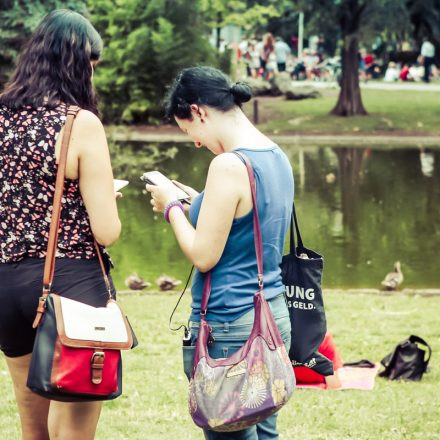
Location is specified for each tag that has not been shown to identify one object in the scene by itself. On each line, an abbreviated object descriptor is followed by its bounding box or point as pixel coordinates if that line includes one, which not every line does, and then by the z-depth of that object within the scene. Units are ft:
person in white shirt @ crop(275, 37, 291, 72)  150.71
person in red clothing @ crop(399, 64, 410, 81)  151.67
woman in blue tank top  10.84
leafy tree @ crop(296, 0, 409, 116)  102.22
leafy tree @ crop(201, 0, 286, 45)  108.90
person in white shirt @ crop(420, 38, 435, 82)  141.38
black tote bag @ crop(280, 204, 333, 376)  12.30
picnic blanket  20.21
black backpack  20.92
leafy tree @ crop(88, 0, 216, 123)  101.96
